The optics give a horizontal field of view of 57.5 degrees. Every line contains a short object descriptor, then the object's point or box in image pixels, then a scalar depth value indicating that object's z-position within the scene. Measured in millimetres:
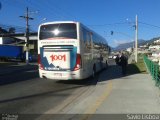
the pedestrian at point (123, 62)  9791
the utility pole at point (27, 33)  21836
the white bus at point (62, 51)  7204
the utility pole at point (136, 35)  19440
